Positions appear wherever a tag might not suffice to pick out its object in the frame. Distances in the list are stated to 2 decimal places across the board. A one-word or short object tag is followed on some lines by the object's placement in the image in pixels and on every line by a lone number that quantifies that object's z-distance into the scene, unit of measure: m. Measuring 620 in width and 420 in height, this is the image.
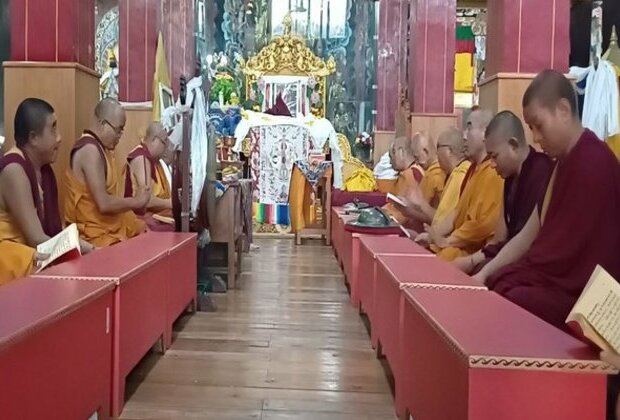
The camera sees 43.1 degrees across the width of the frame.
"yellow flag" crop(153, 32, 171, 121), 8.30
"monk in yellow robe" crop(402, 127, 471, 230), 4.93
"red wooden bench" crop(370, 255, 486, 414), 2.78
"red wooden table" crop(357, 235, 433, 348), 3.90
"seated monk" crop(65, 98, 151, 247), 4.48
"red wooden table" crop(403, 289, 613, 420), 1.63
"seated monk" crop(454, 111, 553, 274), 3.58
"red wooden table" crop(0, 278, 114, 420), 1.88
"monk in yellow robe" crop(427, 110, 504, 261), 4.11
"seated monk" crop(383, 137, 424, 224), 6.50
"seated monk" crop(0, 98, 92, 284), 3.34
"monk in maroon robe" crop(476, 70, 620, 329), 2.59
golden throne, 14.23
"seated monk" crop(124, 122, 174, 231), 5.95
